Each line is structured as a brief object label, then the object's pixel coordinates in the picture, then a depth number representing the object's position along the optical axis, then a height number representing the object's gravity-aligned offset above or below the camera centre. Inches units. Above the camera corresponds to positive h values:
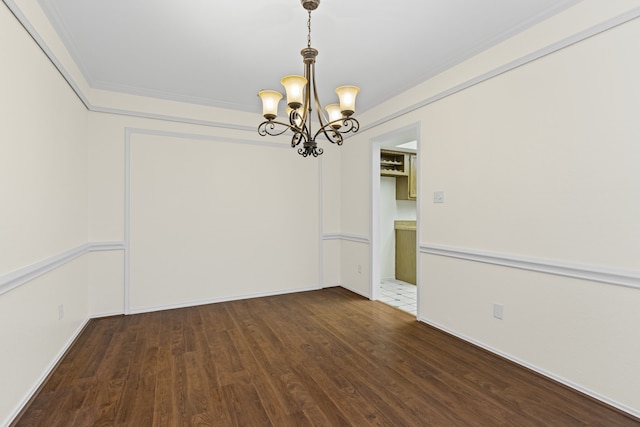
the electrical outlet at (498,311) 97.5 -31.6
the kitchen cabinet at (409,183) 212.5 +22.6
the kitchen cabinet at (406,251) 202.2 -25.2
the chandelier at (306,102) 78.7 +31.8
